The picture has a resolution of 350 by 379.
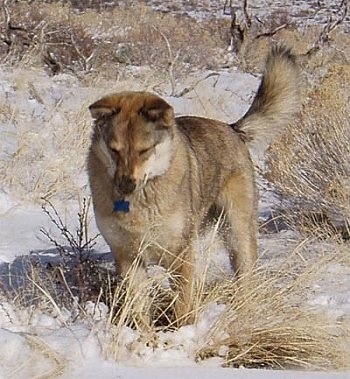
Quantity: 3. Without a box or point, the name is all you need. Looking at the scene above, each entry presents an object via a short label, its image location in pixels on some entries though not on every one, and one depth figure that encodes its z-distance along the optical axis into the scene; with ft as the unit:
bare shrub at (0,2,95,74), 91.09
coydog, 27.17
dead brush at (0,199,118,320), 28.22
